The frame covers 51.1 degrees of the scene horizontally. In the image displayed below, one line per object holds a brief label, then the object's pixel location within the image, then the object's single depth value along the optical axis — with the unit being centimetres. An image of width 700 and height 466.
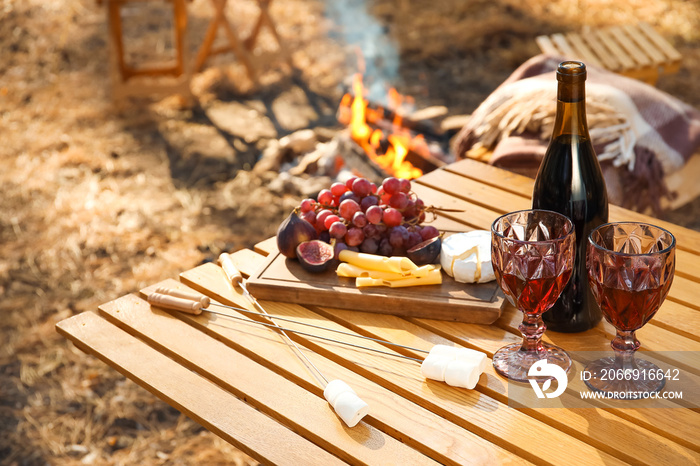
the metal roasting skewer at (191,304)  155
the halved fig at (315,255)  165
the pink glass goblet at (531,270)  123
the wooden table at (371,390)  119
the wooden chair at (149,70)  505
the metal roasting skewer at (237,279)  151
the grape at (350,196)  175
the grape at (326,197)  180
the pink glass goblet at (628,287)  118
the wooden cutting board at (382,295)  152
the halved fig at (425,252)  166
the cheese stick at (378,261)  159
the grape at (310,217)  176
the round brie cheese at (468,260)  156
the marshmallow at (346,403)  126
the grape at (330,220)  172
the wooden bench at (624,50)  410
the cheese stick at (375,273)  158
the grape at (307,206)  178
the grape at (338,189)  178
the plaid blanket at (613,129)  262
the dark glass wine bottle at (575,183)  139
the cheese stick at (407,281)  158
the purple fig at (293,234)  169
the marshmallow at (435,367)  134
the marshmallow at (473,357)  133
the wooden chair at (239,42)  530
